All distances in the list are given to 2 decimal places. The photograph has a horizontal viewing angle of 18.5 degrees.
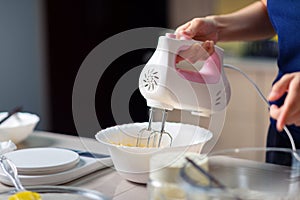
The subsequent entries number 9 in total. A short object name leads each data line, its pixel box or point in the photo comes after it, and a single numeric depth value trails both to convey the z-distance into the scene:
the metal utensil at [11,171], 1.72
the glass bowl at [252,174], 1.53
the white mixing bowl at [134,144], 1.79
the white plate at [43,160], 1.84
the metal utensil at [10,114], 2.14
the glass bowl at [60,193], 1.68
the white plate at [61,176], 1.82
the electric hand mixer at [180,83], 1.79
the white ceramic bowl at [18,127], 2.08
